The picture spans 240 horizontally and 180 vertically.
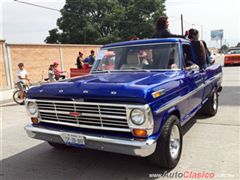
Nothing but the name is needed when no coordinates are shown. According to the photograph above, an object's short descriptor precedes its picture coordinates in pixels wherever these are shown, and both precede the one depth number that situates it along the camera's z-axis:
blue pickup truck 3.15
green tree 40.53
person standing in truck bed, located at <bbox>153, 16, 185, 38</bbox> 6.08
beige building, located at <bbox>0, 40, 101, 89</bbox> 15.28
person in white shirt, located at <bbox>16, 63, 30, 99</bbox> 10.46
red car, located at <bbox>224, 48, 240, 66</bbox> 21.87
